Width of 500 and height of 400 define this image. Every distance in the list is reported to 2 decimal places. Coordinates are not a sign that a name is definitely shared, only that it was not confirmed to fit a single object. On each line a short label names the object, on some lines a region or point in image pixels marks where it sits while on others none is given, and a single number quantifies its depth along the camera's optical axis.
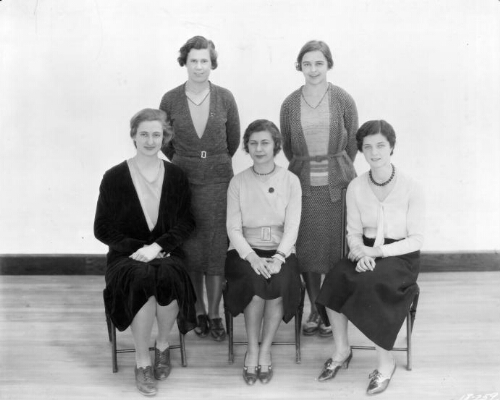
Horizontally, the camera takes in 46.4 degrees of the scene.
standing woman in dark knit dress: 3.02
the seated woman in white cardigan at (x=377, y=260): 2.54
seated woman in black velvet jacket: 2.61
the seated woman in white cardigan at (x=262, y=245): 2.71
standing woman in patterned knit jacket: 3.01
